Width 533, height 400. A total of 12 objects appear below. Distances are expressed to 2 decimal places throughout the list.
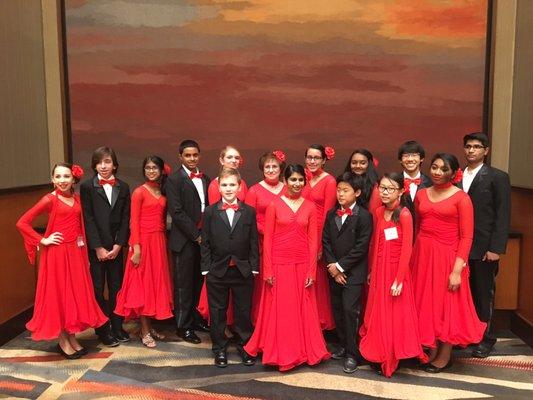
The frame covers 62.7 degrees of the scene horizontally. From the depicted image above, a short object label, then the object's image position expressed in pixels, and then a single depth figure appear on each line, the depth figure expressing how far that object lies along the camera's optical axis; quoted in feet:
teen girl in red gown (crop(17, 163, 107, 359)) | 10.50
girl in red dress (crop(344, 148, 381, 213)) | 10.96
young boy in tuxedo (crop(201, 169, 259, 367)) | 10.14
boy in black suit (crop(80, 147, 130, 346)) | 11.08
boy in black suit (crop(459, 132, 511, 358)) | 10.74
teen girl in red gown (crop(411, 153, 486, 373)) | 9.62
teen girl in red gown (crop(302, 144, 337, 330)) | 11.39
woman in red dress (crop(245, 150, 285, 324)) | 11.03
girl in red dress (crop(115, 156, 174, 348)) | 11.40
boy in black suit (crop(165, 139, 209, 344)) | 11.38
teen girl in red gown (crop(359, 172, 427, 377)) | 9.44
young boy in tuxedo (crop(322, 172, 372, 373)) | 10.03
